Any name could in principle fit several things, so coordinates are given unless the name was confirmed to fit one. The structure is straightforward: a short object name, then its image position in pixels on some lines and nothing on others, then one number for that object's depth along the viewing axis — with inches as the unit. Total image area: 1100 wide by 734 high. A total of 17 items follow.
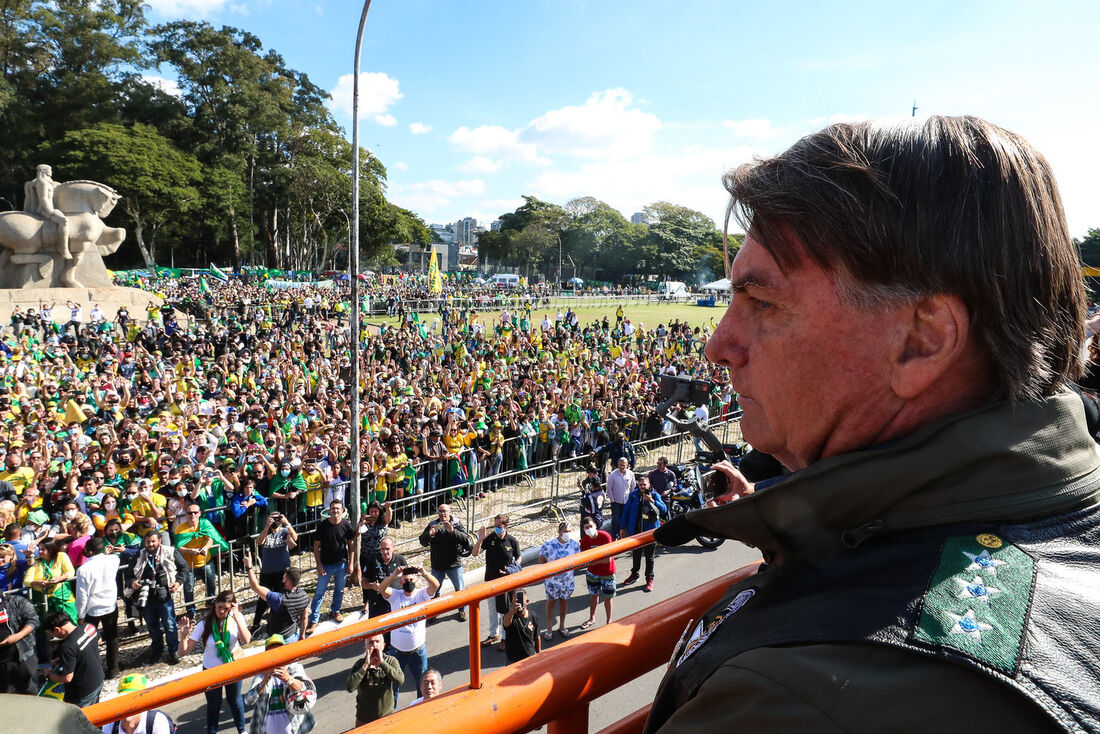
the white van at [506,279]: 3204.7
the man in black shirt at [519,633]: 237.6
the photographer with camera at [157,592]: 310.2
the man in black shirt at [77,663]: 234.7
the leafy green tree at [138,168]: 1855.3
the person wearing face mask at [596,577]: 307.0
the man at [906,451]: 25.8
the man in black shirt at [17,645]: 238.2
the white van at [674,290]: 2687.0
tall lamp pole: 395.9
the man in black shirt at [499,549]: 332.2
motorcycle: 361.7
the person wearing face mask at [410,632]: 258.1
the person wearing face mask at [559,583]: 317.4
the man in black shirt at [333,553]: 350.6
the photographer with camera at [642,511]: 398.9
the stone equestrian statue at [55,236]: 1010.7
